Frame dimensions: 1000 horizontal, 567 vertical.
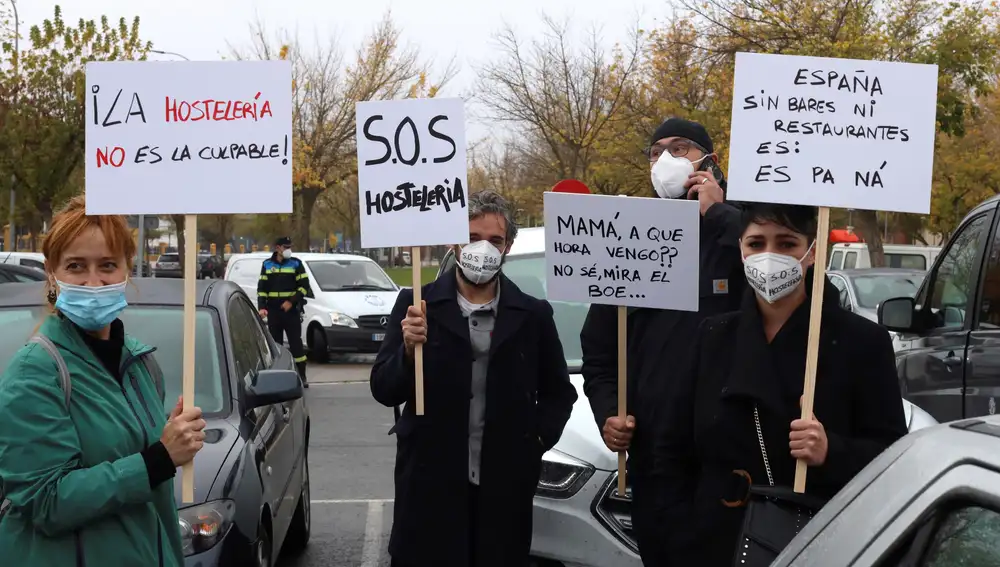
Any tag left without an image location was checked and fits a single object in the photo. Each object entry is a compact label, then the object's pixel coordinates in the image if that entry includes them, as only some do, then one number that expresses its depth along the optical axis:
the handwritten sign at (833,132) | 3.11
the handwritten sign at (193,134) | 3.23
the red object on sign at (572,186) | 5.88
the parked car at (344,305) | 16.92
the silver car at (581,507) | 4.26
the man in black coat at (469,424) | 3.62
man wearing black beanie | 3.42
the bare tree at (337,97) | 36.31
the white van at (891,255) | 23.78
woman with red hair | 2.56
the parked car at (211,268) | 53.33
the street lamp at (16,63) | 30.66
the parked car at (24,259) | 19.36
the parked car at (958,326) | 5.41
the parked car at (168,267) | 53.69
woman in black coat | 2.83
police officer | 14.51
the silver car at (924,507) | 1.62
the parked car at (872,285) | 14.53
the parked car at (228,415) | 4.12
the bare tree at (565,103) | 34.50
